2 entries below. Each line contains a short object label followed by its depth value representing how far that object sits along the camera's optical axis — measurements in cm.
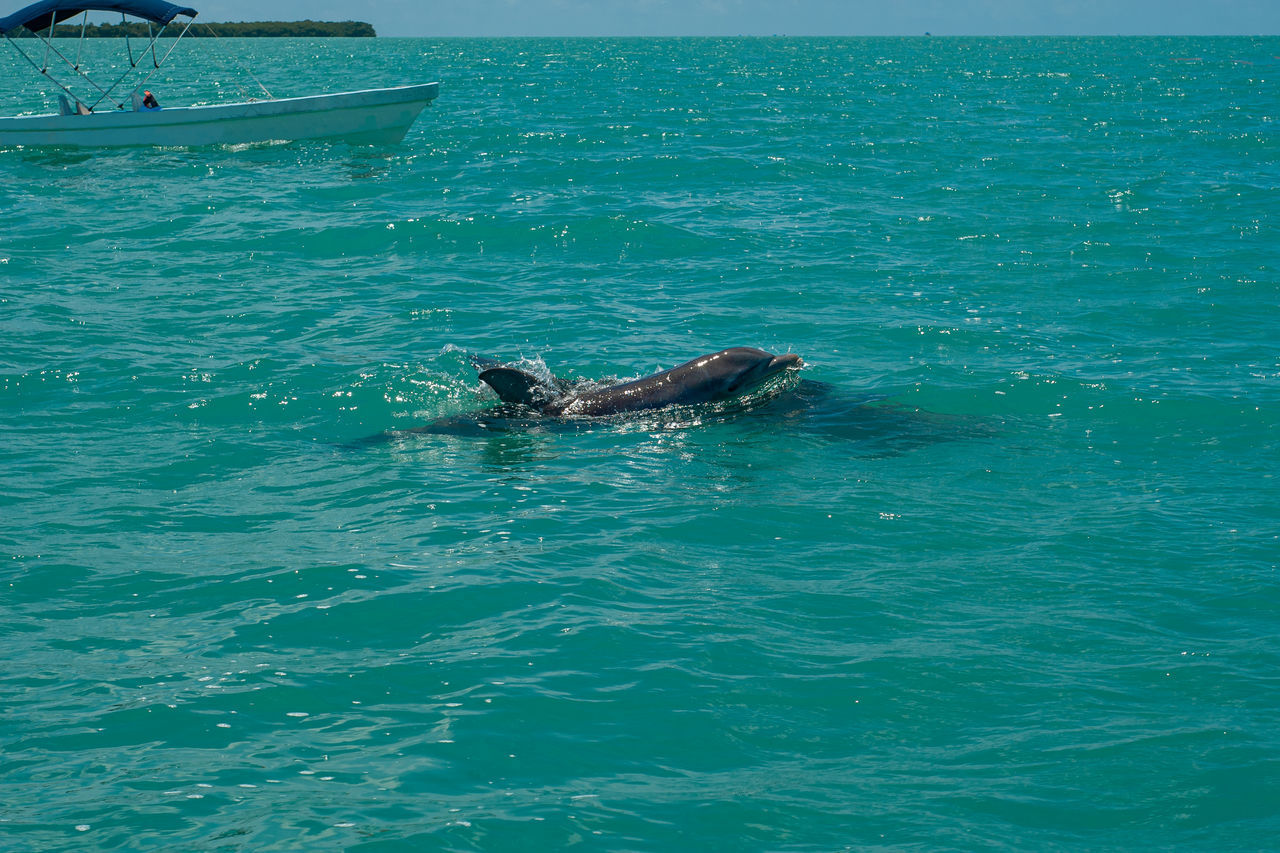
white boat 3005
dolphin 1102
